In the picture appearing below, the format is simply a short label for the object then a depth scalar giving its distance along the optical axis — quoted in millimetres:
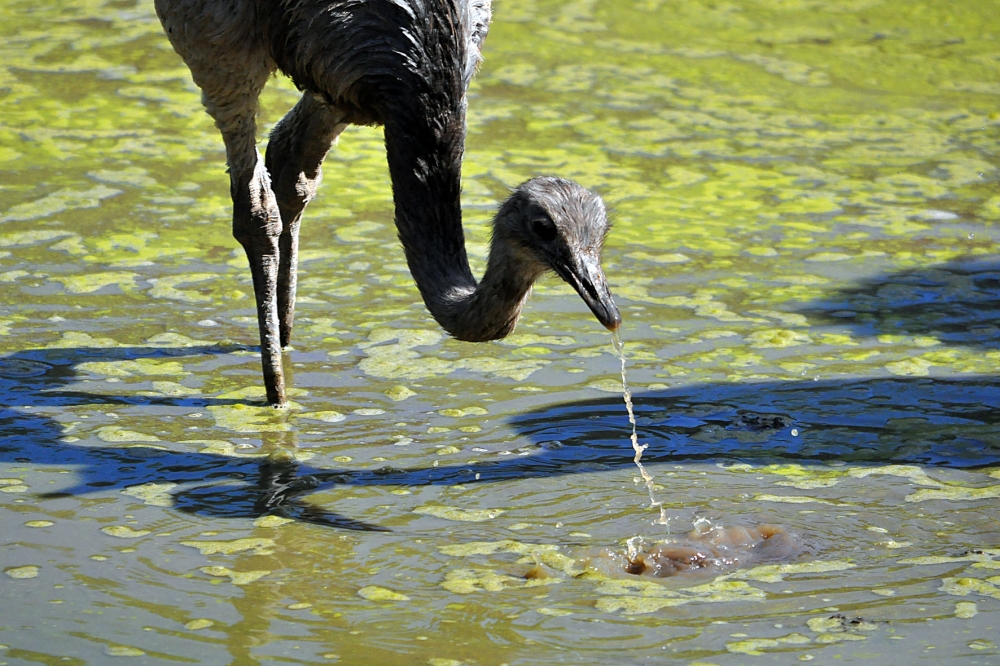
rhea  10055
